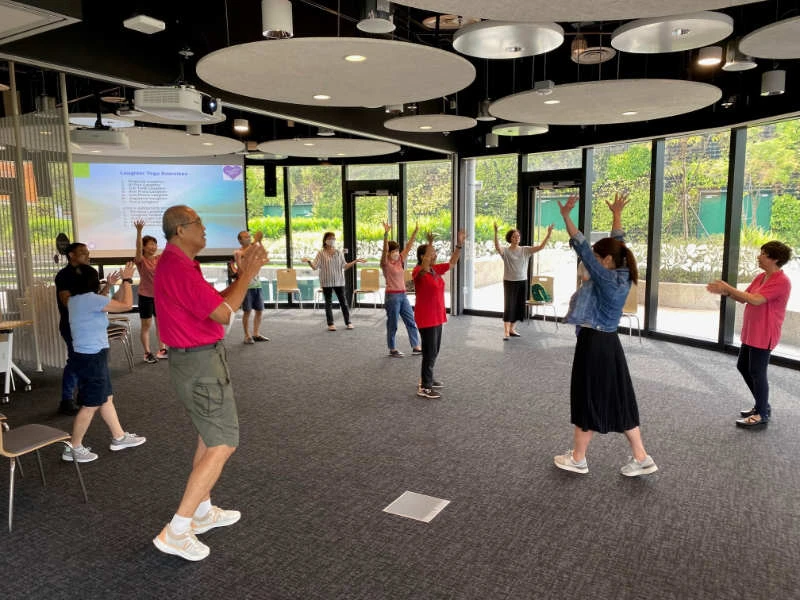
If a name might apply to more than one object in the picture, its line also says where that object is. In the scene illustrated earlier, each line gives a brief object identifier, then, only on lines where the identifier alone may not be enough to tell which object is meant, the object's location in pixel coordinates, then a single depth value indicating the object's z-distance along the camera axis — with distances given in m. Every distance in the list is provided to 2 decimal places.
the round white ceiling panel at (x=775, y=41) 4.11
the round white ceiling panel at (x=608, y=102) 5.56
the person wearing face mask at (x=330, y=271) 10.34
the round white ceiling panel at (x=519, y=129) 8.72
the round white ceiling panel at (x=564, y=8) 3.34
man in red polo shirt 2.92
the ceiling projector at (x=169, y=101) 5.45
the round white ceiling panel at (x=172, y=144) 8.59
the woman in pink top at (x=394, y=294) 8.17
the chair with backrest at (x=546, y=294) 9.80
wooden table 5.89
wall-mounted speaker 13.07
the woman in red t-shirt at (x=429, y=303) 6.07
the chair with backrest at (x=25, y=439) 3.38
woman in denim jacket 3.82
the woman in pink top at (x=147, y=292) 7.98
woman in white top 9.40
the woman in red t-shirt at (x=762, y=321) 4.97
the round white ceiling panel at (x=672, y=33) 4.09
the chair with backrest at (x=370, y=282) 12.05
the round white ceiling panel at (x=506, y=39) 4.24
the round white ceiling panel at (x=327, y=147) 9.21
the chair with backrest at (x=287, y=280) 12.40
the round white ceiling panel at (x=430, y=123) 7.71
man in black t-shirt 4.58
